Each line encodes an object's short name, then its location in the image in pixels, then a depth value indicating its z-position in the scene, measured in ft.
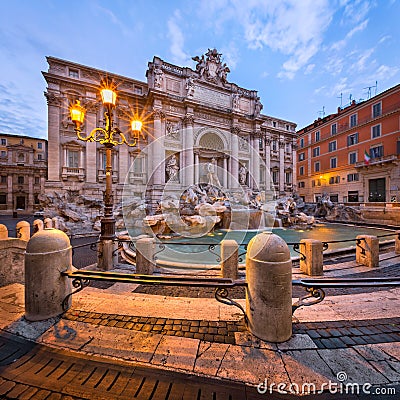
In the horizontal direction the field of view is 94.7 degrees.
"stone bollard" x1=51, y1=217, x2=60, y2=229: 38.09
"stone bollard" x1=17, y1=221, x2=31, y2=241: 23.11
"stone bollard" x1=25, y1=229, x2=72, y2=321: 8.91
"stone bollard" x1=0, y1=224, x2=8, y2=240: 16.27
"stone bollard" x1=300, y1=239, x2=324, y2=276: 16.16
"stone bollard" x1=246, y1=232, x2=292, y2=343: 7.54
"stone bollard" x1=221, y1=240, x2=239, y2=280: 15.17
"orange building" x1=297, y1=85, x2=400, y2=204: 81.15
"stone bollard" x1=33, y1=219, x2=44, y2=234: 27.34
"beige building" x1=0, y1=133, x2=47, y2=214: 121.19
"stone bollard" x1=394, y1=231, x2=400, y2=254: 21.82
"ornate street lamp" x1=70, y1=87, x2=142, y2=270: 18.06
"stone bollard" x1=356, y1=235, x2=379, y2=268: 17.94
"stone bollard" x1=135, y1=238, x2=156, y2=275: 16.15
